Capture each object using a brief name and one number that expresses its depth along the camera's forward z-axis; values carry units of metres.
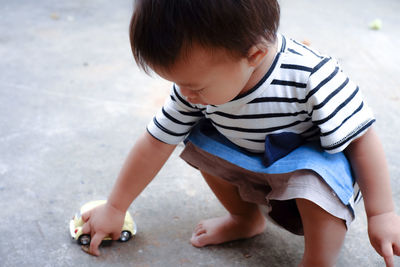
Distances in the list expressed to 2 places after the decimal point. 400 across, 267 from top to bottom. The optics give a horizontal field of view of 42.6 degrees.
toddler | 0.78
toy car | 1.09
